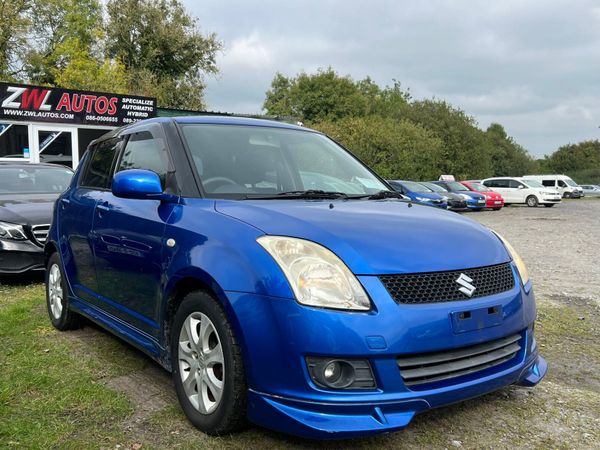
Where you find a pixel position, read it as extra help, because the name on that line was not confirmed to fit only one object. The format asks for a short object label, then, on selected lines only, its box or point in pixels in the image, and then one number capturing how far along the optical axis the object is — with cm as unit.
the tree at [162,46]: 3225
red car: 2530
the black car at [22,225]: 623
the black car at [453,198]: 2229
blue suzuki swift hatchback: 235
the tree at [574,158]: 8119
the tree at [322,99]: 5188
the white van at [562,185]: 4359
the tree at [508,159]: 7169
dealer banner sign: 1571
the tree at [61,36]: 3126
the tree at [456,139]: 4766
